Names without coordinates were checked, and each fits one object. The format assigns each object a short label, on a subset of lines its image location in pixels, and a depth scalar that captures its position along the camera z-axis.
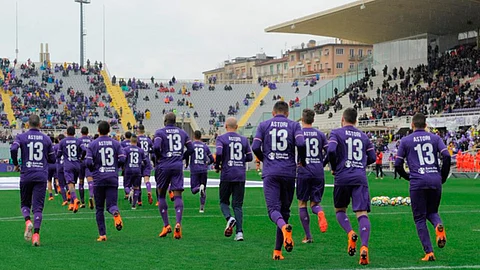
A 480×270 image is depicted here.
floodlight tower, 75.88
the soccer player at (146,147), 20.36
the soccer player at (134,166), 19.77
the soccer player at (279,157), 10.62
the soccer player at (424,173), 10.43
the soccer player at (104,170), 12.88
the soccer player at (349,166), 10.36
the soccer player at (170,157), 13.39
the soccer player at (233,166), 12.95
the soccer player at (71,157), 19.39
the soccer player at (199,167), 18.77
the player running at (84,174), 18.80
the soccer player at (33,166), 12.72
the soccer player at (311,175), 12.44
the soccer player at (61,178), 21.69
